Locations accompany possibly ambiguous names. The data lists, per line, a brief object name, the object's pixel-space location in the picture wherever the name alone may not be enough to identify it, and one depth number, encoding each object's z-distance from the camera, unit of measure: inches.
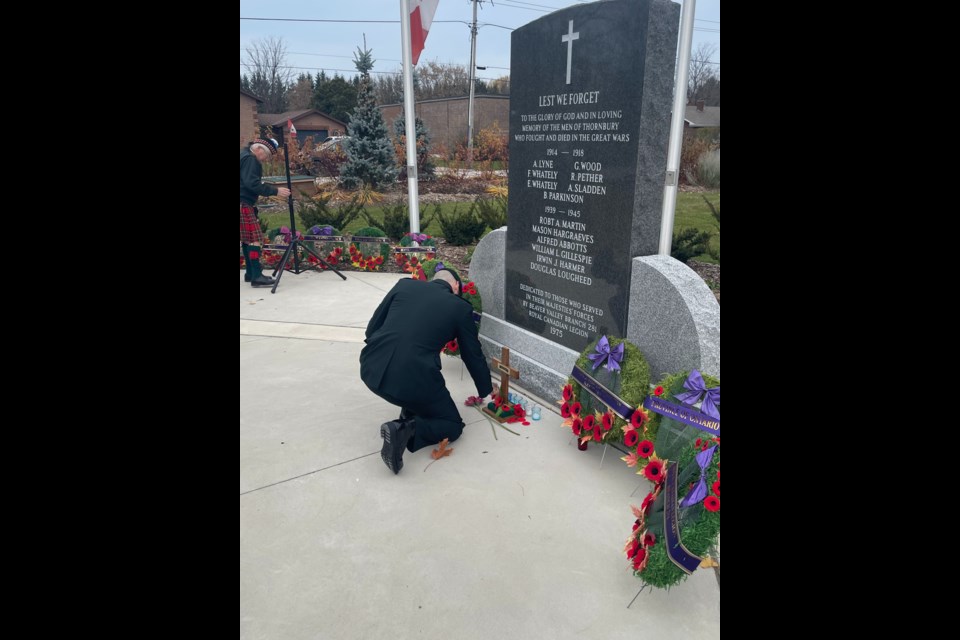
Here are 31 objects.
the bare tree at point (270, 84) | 1940.2
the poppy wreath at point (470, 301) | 218.1
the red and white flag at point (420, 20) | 322.0
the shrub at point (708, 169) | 901.2
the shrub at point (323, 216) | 466.8
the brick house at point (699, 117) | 1445.6
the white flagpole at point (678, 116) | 228.8
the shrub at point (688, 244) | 350.6
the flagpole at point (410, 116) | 316.8
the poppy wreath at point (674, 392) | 131.3
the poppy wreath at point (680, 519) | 103.0
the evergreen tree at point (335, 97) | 1734.7
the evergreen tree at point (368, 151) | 885.2
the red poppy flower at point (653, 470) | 121.8
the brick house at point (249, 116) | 1304.1
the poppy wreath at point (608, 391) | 150.6
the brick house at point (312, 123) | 1465.3
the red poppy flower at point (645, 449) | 140.5
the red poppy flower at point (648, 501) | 114.2
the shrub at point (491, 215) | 460.1
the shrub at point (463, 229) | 460.8
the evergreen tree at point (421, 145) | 967.0
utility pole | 1163.3
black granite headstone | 157.9
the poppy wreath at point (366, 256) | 390.0
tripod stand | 335.9
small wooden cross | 179.9
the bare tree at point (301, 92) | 2079.8
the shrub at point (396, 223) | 467.2
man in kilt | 324.2
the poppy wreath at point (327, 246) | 383.2
